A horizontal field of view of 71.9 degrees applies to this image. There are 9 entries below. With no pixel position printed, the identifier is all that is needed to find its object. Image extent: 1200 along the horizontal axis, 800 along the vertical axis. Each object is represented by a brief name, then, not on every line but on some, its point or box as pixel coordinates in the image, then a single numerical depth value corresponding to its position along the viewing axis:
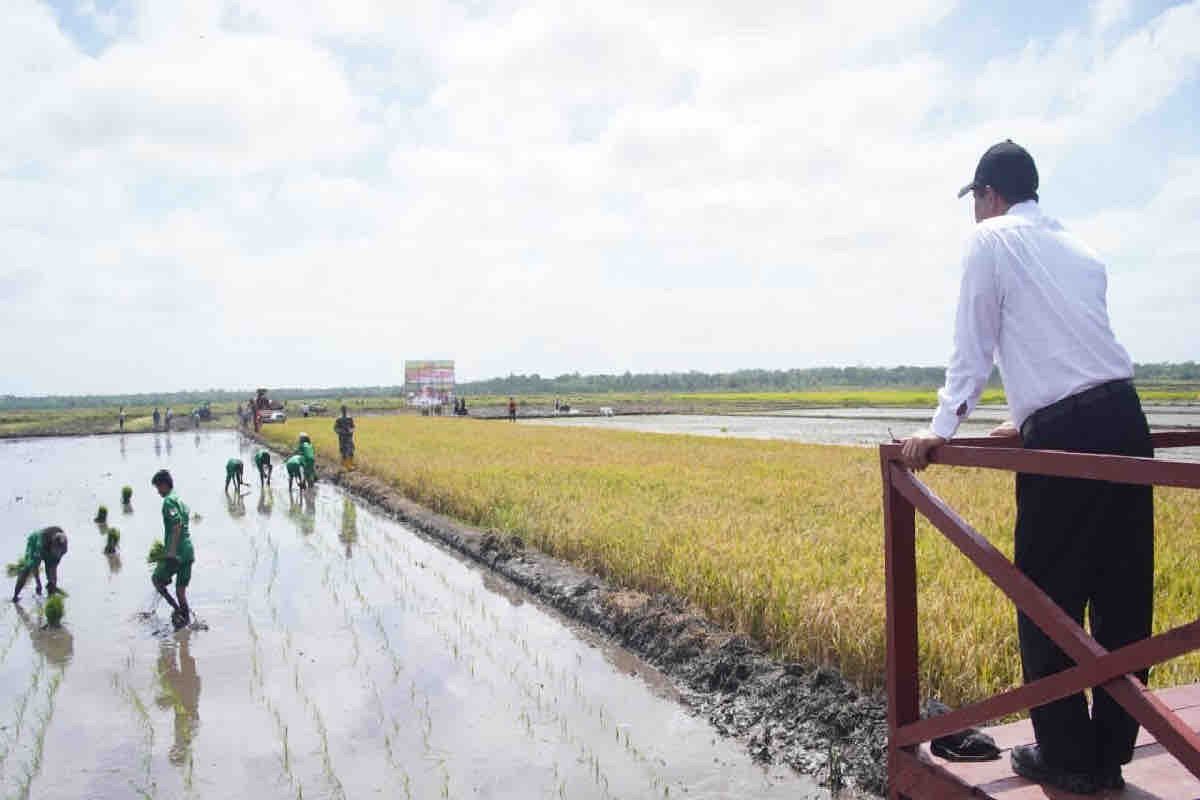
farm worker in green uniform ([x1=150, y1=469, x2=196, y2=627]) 6.74
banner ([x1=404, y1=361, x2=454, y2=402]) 56.91
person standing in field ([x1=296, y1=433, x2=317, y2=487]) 14.83
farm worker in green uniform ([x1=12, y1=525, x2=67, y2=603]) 7.71
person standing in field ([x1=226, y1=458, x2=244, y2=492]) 14.80
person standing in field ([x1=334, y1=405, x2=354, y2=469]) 17.38
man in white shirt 2.13
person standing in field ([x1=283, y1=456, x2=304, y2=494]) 14.83
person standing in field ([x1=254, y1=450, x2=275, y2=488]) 15.80
